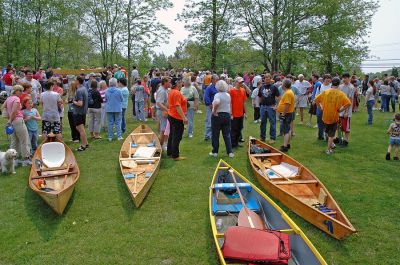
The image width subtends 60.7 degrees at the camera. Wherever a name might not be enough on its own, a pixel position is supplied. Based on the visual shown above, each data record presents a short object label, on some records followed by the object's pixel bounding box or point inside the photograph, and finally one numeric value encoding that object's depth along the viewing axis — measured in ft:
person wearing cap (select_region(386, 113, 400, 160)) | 28.27
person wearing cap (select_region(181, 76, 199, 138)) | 35.40
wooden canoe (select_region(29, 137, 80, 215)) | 18.83
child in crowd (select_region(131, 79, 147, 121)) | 43.61
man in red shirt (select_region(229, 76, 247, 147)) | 31.30
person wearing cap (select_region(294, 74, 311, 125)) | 44.55
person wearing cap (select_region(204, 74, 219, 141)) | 32.71
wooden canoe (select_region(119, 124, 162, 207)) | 21.37
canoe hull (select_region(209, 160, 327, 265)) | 13.84
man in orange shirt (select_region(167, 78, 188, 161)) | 27.30
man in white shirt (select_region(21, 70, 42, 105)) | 38.39
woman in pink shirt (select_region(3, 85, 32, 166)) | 25.44
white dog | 25.06
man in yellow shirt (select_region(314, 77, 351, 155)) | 28.81
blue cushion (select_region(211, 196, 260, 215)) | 19.08
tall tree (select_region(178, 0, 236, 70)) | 76.09
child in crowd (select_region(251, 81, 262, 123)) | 45.01
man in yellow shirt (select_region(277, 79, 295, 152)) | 30.53
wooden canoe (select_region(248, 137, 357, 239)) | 16.85
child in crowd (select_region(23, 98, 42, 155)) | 27.61
